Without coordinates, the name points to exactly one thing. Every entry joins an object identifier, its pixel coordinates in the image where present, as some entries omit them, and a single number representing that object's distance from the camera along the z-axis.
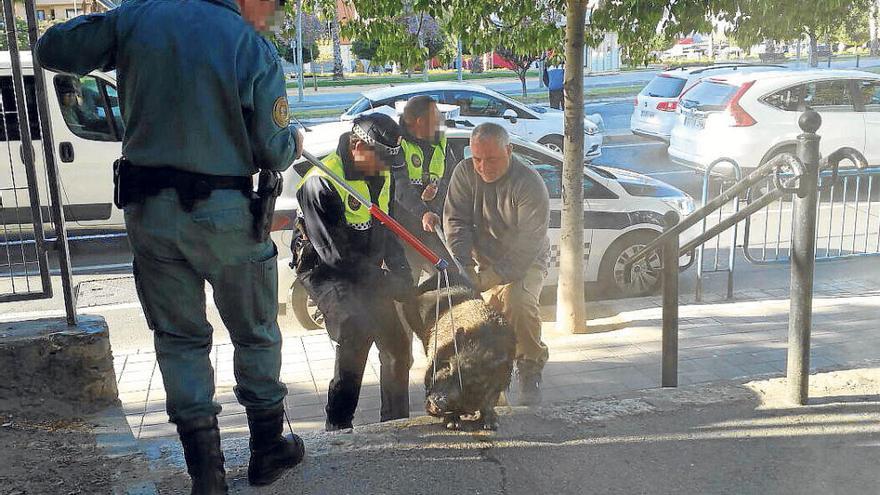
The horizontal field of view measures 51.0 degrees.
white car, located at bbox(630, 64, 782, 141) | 17.22
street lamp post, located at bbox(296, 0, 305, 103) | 28.64
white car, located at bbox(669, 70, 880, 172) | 13.42
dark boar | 3.91
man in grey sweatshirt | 5.28
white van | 10.18
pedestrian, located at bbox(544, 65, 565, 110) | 22.58
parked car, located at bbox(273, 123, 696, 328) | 8.03
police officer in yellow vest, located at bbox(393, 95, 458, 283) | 5.76
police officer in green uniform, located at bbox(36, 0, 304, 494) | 2.94
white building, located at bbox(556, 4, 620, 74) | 41.03
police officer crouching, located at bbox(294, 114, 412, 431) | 4.49
